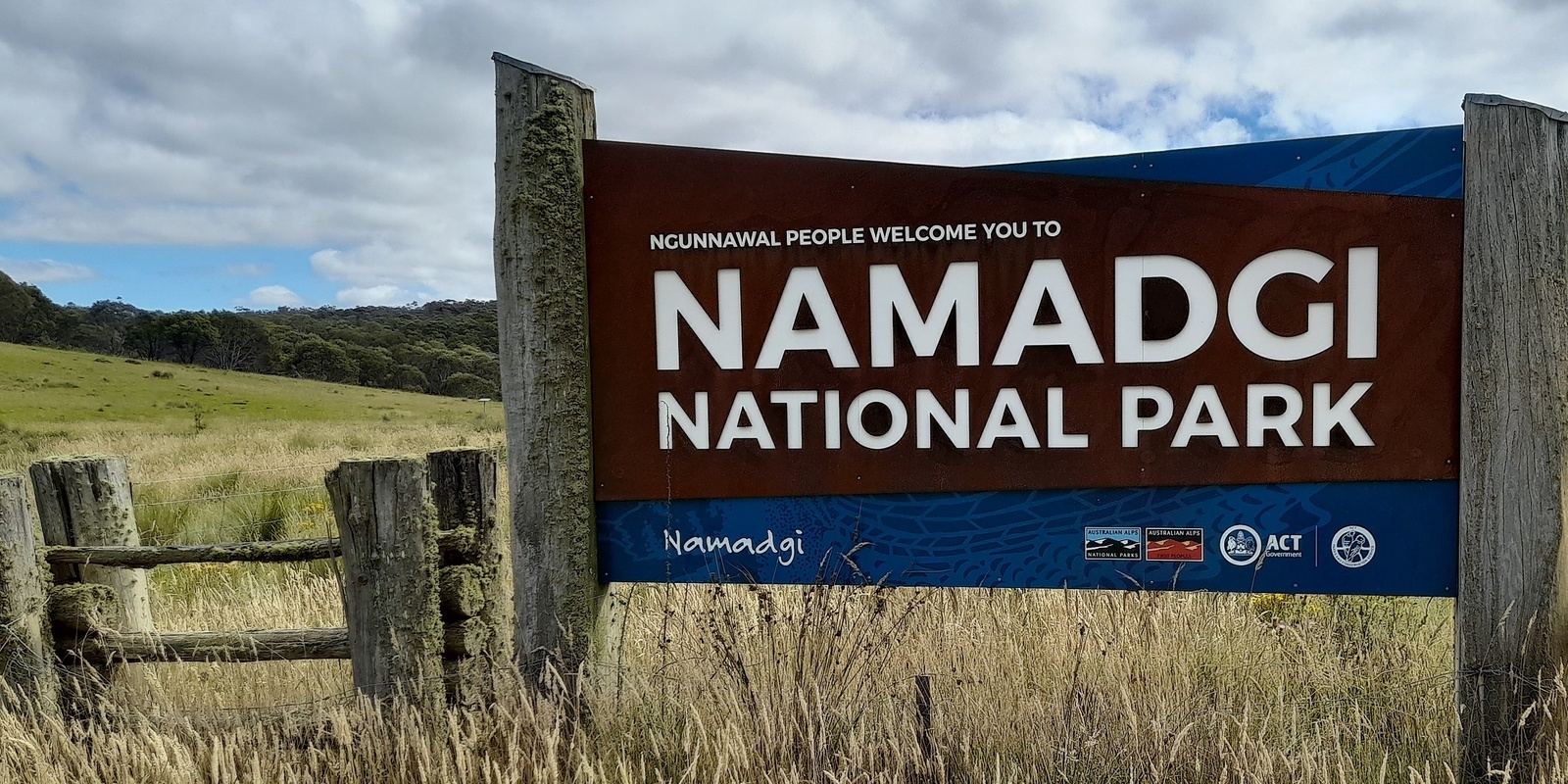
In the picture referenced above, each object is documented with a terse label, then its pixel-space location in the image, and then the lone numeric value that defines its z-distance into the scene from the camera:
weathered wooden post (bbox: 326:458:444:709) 3.23
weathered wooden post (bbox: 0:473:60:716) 3.57
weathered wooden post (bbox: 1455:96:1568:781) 2.94
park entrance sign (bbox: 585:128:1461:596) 3.08
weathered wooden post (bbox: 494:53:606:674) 3.30
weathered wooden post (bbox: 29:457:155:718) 3.80
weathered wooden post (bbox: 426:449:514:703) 3.38
